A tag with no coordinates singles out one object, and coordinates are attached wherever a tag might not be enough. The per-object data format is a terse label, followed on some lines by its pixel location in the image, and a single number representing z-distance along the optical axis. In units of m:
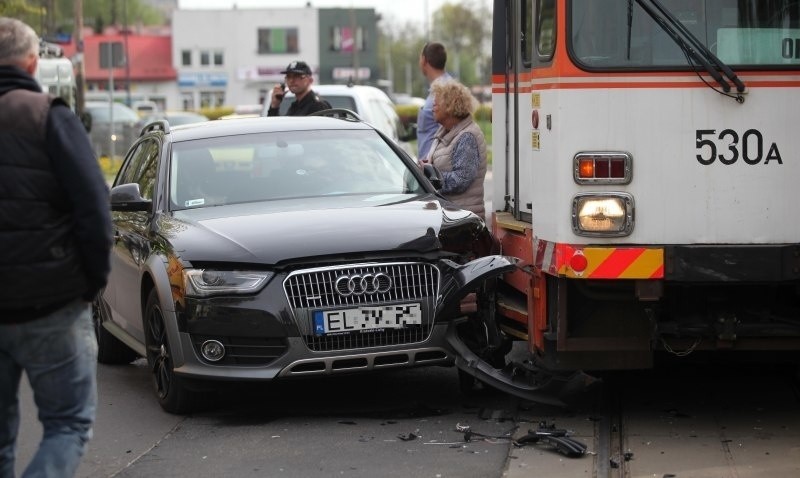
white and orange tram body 6.75
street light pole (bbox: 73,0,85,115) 36.36
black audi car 7.36
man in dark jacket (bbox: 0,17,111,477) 4.73
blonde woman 9.63
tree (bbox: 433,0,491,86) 103.19
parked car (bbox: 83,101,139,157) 41.03
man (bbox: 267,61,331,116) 12.87
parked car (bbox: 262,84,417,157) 17.62
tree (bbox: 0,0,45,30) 24.27
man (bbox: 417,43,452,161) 11.53
